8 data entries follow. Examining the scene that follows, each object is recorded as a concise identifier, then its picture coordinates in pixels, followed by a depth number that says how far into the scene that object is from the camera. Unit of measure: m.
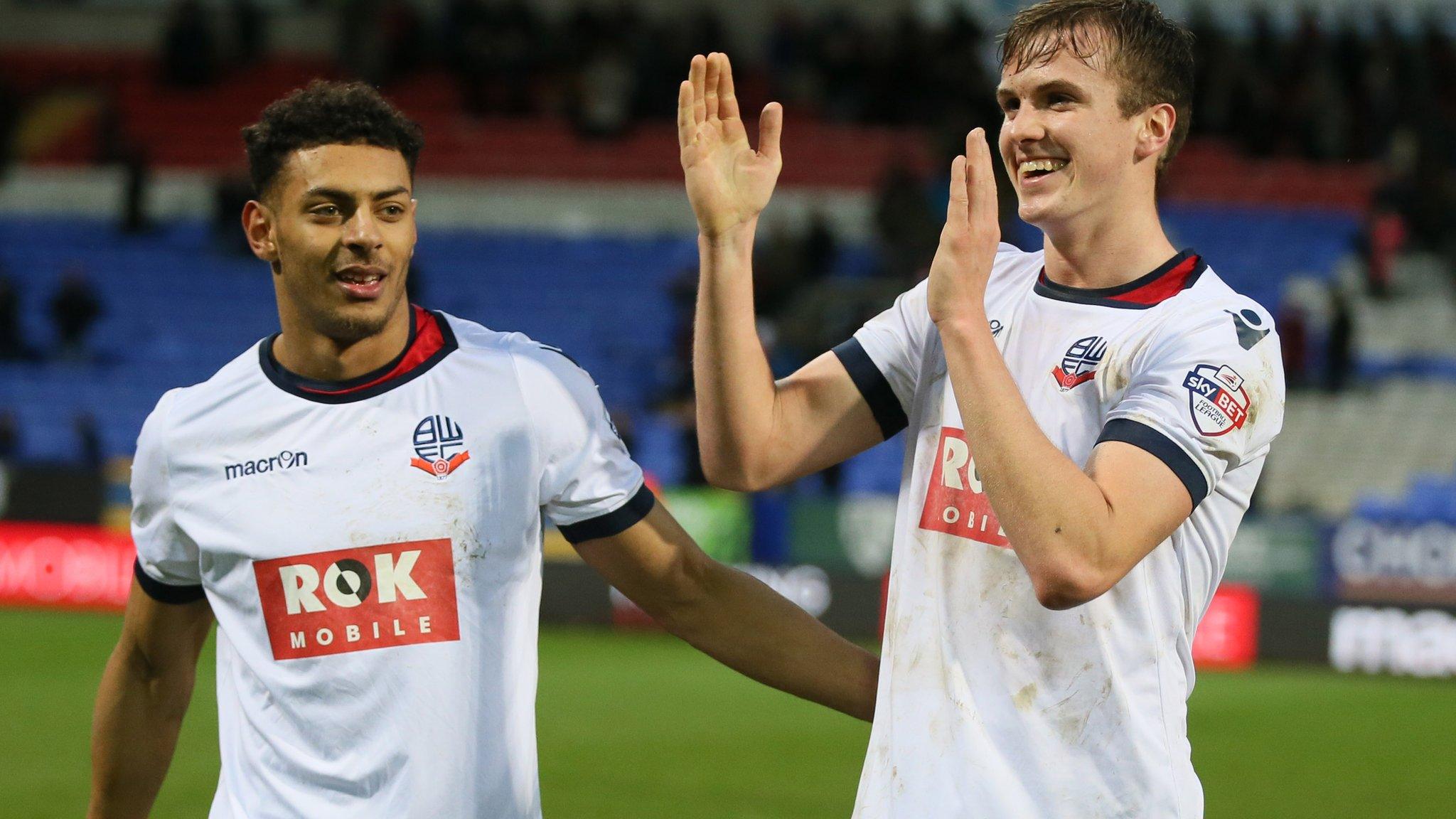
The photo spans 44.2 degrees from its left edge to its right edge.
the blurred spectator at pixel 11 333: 20.25
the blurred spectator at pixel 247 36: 24.52
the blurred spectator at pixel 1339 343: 18.61
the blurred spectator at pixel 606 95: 23.45
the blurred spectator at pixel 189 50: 24.14
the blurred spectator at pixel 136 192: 22.20
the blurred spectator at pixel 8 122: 23.17
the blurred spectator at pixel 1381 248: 20.44
